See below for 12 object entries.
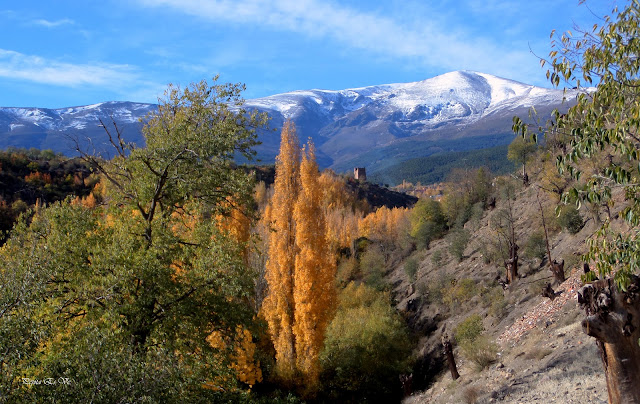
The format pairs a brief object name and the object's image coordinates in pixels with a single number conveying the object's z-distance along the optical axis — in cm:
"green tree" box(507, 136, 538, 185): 3733
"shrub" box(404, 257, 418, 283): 3759
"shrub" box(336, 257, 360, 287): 4426
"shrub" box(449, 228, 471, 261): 3428
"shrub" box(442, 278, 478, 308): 2717
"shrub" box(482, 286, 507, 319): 2184
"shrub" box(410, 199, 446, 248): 4534
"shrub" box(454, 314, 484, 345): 2011
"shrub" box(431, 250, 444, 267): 3666
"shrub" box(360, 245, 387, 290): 3962
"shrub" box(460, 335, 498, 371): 1576
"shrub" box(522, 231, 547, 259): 2489
